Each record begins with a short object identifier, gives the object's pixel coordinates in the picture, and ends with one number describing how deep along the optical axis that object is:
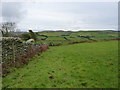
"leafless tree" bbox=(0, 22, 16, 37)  48.00
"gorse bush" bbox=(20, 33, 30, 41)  37.28
